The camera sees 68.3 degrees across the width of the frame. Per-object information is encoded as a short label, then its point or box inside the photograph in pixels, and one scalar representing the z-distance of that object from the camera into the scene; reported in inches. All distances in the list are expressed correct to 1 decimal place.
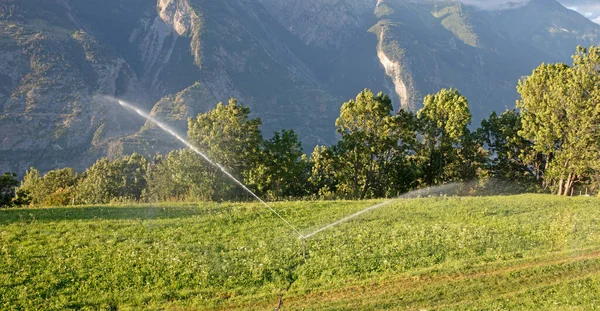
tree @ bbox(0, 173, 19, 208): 2123.5
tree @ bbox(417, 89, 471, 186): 1994.3
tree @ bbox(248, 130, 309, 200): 1929.1
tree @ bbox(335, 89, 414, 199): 1941.4
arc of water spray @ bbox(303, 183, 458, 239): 1031.5
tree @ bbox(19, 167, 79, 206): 2557.3
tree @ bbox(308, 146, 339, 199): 2189.8
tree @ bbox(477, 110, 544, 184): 2003.0
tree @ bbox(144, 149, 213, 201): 1833.2
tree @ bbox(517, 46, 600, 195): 1513.3
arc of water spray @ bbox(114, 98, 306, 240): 1900.8
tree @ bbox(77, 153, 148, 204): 2804.6
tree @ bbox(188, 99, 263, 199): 1898.4
